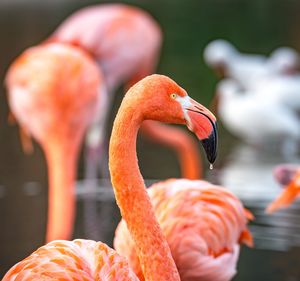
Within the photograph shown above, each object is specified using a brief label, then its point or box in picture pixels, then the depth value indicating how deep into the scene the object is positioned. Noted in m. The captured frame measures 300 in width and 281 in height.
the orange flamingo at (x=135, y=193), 5.47
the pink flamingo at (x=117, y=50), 13.12
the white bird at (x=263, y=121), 16.34
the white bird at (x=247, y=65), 19.84
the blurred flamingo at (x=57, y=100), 9.80
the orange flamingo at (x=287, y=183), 7.57
